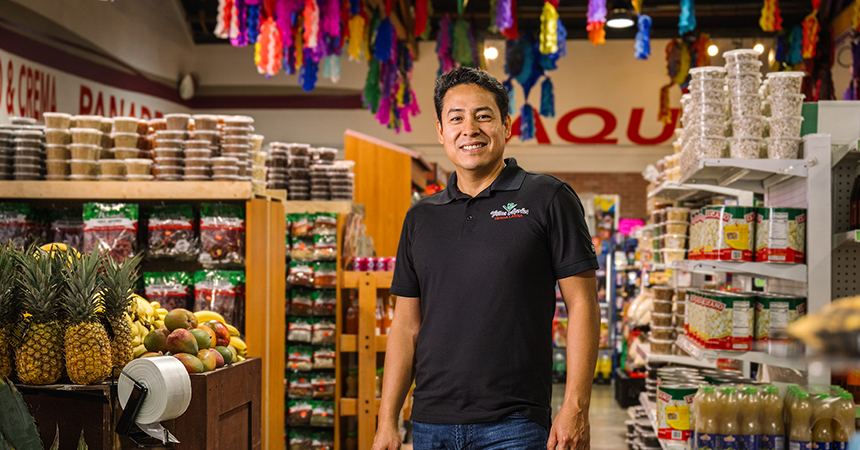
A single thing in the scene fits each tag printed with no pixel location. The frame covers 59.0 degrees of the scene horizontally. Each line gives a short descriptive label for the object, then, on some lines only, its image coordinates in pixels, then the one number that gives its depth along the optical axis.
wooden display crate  2.16
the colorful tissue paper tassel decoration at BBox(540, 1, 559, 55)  7.03
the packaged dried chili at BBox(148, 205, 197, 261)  3.78
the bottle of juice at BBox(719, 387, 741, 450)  3.24
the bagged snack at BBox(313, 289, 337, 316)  5.25
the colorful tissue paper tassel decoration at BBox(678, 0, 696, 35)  6.54
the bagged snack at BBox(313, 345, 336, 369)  5.22
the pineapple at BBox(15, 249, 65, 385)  2.17
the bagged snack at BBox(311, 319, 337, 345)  5.23
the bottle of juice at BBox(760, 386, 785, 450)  3.16
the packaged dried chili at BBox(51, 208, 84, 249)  3.91
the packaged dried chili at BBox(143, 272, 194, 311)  3.79
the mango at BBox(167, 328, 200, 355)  2.49
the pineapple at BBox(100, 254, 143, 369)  2.29
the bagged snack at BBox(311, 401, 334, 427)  5.25
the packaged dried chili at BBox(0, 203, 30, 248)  3.80
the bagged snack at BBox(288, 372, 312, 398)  5.28
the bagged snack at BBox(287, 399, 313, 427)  5.28
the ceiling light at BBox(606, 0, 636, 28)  8.55
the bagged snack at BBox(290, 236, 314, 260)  5.26
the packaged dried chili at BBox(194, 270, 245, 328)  3.70
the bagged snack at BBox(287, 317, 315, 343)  5.25
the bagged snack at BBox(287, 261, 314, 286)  5.23
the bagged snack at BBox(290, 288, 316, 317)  5.27
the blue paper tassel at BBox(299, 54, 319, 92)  7.52
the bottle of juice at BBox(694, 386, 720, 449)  3.29
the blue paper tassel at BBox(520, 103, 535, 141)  9.66
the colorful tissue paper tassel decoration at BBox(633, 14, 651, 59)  7.18
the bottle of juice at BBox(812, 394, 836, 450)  3.10
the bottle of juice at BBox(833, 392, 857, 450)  3.07
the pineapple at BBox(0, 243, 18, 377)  2.20
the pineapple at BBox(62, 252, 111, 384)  2.17
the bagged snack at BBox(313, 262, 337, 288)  5.20
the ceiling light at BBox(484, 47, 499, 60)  10.69
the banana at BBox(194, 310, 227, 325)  3.15
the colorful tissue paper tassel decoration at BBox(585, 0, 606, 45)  6.44
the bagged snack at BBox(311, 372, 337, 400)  5.25
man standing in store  1.87
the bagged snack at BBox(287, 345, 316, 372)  5.24
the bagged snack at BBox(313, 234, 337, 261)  5.23
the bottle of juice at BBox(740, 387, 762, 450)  3.17
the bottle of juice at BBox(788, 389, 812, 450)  3.11
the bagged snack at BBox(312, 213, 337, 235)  5.27
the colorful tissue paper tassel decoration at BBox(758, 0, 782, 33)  7.13
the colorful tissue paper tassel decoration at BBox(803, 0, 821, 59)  8.59
